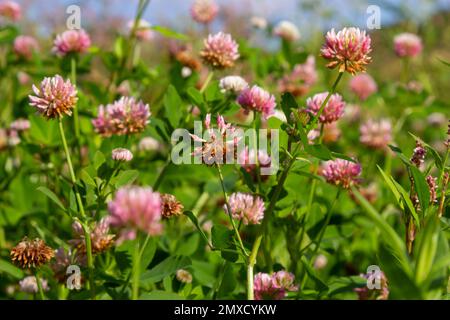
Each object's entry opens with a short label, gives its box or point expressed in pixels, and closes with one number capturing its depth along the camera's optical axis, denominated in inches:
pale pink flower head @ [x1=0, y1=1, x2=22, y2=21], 37.9
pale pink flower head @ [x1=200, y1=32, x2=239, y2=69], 27.8
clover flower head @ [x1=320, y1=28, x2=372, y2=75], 22.8
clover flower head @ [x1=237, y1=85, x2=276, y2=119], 25.2
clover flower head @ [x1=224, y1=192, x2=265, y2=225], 24.3
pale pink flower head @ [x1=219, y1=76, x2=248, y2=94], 26.8
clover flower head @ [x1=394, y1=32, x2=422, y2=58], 37.9
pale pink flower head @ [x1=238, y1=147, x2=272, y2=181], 24.6
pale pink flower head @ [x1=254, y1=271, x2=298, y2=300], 23.6
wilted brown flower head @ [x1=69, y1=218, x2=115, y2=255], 23.9
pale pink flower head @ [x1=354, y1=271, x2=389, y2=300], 24.2
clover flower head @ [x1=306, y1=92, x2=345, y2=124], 25.3
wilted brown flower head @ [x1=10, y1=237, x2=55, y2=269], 23.4
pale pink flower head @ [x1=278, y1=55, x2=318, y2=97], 33.5
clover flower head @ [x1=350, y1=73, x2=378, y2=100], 40.4
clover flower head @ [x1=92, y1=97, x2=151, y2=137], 25.5
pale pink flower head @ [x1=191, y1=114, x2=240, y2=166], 22.6
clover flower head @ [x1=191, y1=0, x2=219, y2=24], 35.0
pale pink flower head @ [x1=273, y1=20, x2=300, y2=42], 36.6
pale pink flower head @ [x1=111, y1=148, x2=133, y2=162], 23.7
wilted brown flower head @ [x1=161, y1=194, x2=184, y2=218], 23.4
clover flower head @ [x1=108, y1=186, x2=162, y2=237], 19.1
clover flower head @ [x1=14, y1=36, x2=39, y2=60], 35.2
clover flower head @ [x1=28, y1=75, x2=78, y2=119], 23.7
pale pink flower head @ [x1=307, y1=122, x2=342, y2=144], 31.9
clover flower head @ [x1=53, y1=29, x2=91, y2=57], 29.6
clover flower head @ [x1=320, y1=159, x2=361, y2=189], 25.7
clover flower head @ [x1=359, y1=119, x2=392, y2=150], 32.6
